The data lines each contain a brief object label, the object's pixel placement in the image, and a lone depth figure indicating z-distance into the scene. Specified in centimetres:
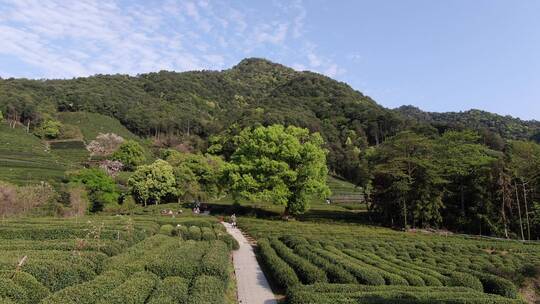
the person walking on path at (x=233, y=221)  4271
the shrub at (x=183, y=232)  3078
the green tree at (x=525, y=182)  4675
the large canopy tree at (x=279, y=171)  4772
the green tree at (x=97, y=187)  5641
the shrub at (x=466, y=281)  1878
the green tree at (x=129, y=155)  9194
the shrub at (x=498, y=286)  1811
